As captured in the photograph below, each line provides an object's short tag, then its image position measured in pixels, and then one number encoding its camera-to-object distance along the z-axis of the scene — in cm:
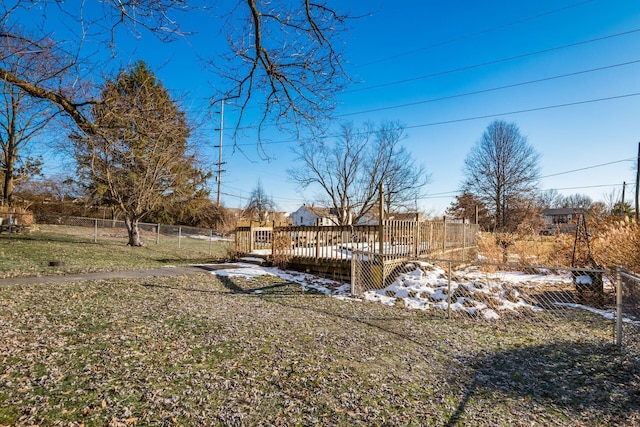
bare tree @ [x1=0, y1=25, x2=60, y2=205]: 424
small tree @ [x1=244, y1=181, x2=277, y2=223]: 4799
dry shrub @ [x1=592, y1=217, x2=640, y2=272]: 817
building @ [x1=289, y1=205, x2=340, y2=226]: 5800
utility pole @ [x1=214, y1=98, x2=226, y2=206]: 2589
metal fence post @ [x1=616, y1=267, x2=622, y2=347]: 451
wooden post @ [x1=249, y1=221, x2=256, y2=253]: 1265
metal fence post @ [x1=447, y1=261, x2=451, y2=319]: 616
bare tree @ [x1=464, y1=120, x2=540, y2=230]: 2520
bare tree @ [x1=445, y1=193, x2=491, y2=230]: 2738
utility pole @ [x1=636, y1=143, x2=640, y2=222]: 2174
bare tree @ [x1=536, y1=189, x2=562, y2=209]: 5388
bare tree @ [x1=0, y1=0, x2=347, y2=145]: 386
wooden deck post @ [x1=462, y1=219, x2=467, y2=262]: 1385
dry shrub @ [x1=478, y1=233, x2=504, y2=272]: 1325
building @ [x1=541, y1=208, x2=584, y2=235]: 5375
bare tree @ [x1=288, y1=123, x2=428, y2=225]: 2286
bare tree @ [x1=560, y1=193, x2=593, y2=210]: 5866
